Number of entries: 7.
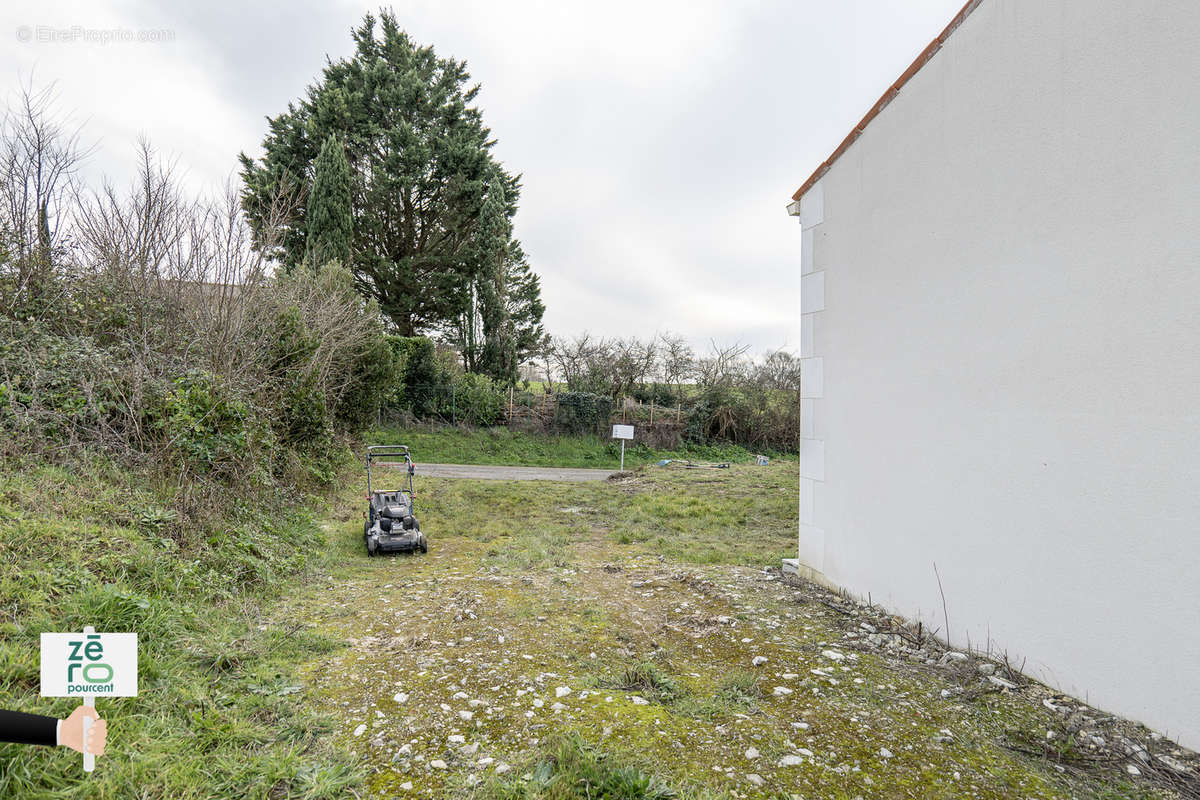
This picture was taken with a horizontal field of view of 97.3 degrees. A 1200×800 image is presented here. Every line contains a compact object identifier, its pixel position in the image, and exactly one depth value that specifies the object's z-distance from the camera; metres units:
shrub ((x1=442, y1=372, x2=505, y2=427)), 16.77
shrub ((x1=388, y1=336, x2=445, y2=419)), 16.38
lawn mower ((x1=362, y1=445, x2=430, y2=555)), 5.86
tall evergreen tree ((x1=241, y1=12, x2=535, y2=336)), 18.41
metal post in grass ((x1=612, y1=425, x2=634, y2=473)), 14.32
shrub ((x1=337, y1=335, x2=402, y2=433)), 10.54
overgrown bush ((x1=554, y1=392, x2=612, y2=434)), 17.59
